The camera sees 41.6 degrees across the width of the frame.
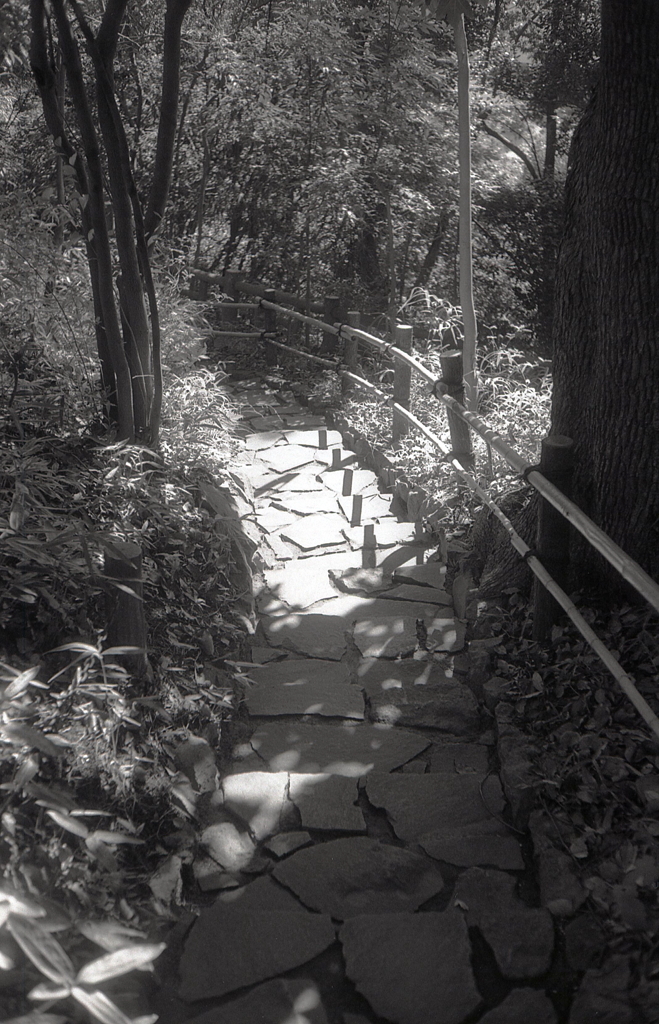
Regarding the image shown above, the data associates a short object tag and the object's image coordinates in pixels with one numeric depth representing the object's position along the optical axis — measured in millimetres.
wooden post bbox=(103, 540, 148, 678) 2588
